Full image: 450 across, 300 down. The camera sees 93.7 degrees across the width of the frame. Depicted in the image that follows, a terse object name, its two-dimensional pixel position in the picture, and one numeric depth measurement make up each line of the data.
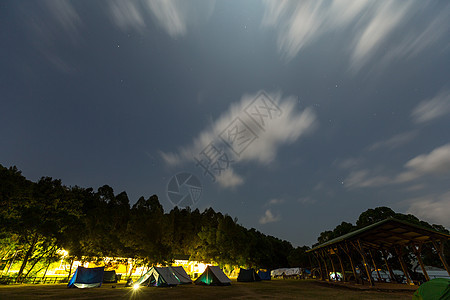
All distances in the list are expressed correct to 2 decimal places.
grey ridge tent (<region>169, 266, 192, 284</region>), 22.57
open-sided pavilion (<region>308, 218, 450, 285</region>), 15.83
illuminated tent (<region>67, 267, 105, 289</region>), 18.83
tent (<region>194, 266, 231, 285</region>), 22.42
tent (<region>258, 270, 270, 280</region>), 35.16
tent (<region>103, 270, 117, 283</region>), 26.33
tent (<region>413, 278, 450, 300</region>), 6.23
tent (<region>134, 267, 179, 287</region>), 20.17
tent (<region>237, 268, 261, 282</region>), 29.62
